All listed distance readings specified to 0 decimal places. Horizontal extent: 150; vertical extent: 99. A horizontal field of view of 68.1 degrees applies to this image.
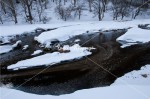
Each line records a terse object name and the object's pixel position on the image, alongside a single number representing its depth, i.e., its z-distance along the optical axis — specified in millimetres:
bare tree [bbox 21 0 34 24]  19652
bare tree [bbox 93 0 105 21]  19507
